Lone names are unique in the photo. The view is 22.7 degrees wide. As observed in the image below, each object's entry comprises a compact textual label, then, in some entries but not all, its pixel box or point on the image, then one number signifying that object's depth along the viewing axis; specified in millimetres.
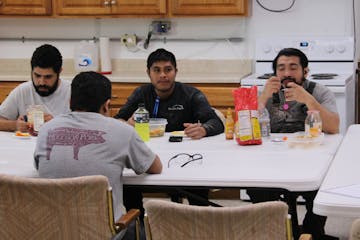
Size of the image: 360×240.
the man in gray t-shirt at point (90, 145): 3475
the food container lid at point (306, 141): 4306
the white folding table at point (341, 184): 2979
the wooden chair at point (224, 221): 2647
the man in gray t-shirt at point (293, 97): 4608
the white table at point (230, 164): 3495
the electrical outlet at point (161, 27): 7325
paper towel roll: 7360
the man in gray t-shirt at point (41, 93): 5069
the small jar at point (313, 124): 4358
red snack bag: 4268
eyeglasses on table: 3888
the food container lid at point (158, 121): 4846
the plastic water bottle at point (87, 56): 7385
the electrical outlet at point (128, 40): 7435
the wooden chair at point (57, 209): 3130
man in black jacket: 5179
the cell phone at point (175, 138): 4572
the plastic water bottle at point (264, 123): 4618
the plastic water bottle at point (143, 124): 4606
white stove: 6685
